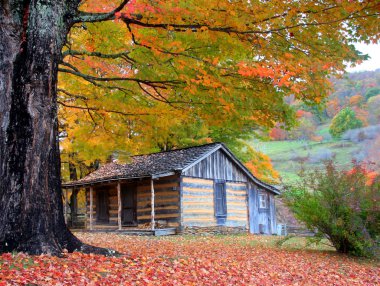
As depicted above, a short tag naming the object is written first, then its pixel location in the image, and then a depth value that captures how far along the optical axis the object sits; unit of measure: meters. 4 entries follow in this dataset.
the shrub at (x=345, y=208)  11.49
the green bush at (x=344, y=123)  75.88
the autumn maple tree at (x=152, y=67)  6.95
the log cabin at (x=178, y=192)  19.83
